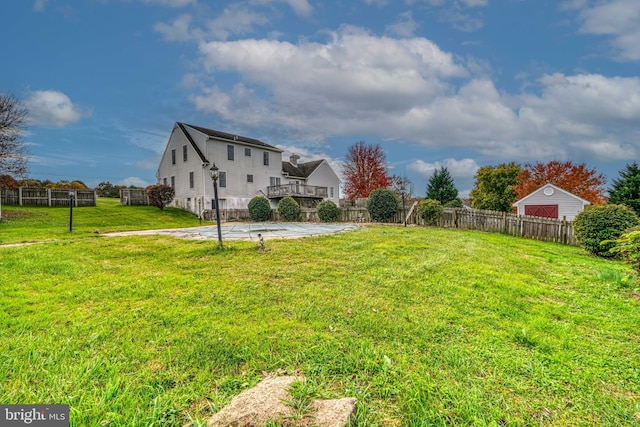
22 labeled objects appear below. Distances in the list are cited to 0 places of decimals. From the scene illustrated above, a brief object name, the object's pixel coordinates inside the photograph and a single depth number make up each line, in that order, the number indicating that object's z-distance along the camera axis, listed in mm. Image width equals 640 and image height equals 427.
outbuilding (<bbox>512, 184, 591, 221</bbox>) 22422
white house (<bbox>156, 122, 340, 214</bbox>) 25859
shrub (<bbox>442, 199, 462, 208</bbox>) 24444
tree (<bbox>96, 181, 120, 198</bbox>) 42719
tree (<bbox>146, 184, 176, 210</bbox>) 25172
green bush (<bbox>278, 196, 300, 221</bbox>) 20375
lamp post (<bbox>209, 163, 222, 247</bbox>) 7893
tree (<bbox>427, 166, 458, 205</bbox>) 28134
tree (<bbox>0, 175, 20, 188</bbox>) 19734
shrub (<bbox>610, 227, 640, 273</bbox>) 4089
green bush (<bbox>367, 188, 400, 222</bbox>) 17297
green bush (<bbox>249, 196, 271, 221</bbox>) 21258
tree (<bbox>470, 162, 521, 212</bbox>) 30219
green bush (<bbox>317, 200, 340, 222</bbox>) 18891
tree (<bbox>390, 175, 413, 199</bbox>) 40891
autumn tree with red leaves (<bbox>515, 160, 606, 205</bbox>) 29916
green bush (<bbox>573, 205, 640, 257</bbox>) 8969
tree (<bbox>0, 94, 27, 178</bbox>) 18516
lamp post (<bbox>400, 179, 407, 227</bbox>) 15820
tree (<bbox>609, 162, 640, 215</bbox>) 19938
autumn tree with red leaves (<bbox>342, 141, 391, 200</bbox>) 37594
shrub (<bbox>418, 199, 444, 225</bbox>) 15414
